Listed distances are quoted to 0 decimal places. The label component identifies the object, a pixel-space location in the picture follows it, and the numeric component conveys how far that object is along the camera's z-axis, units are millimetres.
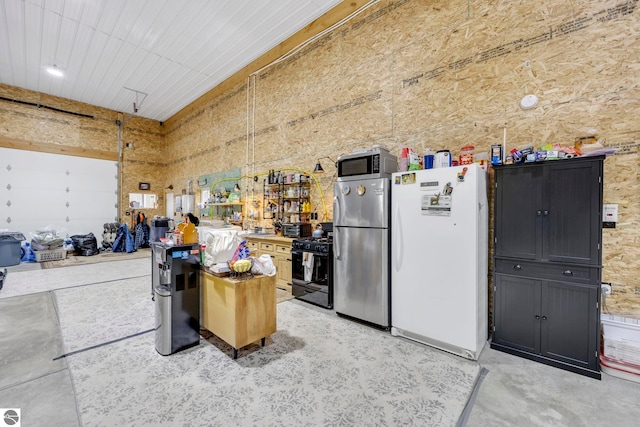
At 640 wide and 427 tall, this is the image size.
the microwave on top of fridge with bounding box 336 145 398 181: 3311
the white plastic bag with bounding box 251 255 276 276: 2752
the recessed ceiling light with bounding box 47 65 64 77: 6520
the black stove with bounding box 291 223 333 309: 3877
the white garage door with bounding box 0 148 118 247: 7578
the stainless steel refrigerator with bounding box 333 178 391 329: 3211
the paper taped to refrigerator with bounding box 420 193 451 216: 2732
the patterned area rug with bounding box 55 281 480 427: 1873
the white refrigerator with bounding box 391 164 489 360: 2604
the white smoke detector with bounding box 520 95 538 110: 2842
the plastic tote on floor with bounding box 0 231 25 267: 6203
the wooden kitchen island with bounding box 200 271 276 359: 2502
